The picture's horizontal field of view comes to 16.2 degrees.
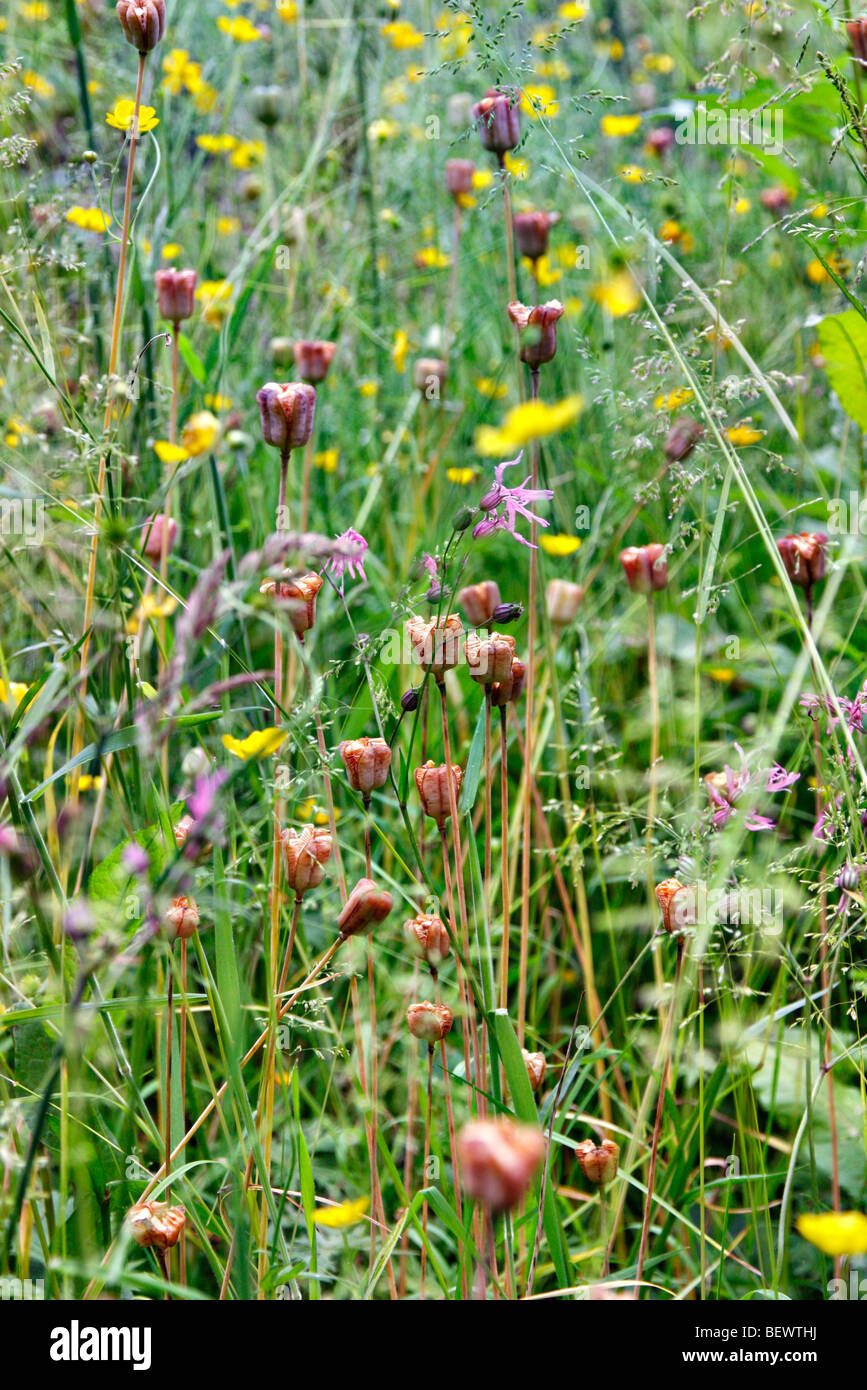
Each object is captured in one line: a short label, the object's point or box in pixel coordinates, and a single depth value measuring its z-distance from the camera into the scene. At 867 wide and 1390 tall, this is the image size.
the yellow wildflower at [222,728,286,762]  0.76
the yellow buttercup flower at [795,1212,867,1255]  0.73
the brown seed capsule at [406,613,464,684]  0.83
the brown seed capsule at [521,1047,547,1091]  0.86
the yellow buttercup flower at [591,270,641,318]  0.84
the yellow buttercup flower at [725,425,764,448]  1.07
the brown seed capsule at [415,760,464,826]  0.85
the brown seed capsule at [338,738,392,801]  0.84
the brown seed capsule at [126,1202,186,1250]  0.80
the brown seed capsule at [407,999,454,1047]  0.84
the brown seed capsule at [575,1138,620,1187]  0.85
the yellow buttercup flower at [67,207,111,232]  1.10
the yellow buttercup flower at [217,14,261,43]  1.43
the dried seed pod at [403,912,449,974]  0.84
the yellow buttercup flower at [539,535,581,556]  0.96
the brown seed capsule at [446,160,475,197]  1.23
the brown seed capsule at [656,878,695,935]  0.85
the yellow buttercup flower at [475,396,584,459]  0.71
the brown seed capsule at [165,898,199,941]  0.83
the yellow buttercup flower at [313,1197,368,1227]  0.78
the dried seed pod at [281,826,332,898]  0.84
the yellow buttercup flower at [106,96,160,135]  0.92
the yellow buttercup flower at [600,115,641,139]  1.63
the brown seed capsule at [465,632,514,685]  0.84
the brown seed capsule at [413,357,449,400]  1.12
